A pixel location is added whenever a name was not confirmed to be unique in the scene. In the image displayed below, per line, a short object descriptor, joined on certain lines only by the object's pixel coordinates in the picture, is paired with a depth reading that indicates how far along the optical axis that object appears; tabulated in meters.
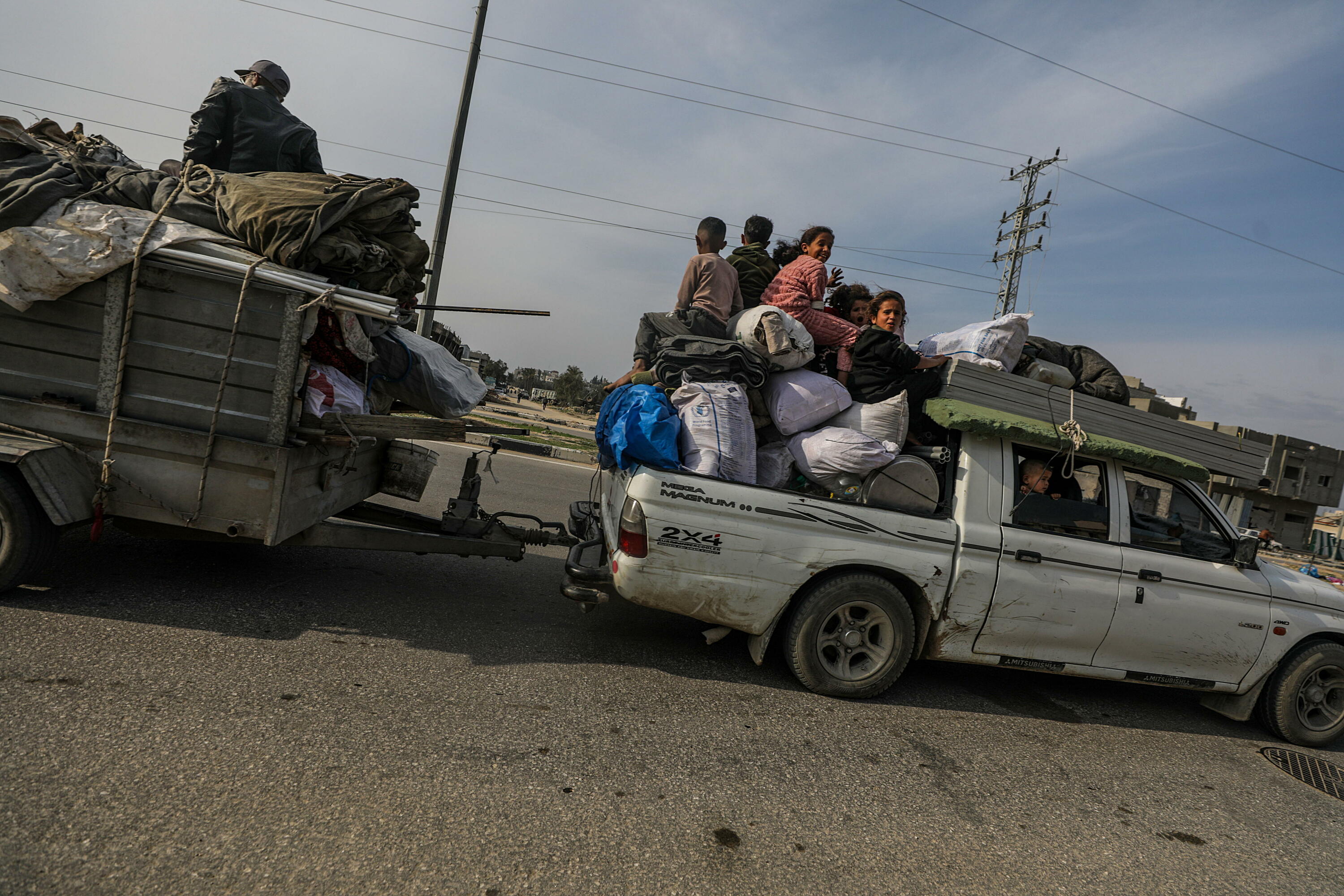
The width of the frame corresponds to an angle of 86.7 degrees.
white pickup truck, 4.00
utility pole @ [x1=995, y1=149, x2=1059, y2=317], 35.22
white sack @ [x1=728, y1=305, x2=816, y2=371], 4.50
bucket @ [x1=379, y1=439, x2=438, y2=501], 5.30
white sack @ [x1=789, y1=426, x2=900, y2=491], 4.20
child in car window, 4.46
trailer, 3.69
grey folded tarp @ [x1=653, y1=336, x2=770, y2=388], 4.41
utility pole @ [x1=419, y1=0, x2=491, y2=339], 11.51
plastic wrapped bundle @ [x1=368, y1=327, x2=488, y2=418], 4.72
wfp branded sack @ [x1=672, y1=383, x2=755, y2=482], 4.12
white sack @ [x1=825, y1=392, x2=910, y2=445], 4.40
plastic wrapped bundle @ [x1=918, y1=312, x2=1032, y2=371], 5.00
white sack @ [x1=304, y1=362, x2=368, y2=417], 3.99
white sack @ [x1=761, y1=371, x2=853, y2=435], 4.46
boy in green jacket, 5.90
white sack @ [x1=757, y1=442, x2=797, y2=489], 4.43
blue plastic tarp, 4.03
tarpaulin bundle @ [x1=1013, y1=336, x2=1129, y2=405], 5.07
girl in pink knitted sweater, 4.93
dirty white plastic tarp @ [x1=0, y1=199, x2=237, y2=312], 3.53
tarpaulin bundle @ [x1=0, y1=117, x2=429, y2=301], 3.84
